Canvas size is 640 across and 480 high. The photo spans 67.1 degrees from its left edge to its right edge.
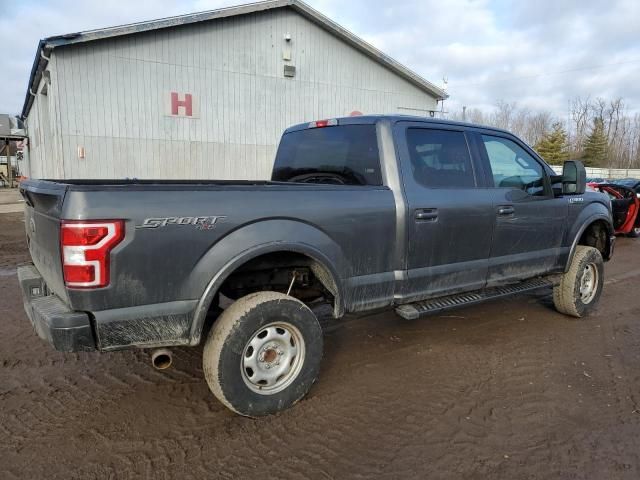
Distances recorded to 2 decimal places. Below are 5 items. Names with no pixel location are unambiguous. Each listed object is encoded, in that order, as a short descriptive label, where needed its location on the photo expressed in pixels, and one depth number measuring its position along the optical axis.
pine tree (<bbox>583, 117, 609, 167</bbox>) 51.78
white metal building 12.37
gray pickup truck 2.57
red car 11.59
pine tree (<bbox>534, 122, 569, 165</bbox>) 45.69
